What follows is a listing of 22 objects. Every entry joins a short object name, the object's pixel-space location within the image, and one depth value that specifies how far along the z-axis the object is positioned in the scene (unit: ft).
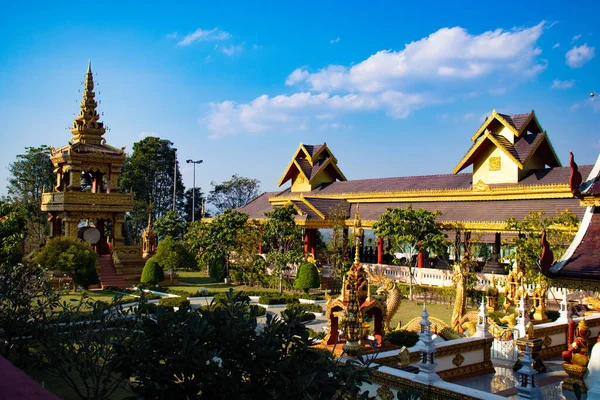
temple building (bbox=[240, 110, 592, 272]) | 82.17
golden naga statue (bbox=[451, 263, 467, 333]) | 54.65
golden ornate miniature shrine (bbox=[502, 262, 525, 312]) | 67.15
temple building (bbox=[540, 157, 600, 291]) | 24.71
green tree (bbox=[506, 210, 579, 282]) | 67.31
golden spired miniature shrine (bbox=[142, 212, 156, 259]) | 121.94
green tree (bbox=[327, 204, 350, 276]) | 96.22
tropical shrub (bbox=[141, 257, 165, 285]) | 94.86
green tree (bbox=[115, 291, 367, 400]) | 18.07
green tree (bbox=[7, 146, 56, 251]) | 162.09
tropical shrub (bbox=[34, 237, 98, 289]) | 84.17
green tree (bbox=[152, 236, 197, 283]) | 101.50
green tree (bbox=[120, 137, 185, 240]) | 188.24
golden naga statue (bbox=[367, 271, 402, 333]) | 50.85
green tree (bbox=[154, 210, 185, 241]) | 144.25
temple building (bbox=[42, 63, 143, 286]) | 103.91
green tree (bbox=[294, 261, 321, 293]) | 89.45
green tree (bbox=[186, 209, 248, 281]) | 99.66
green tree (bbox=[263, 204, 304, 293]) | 92.17
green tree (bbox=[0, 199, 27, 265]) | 78.69
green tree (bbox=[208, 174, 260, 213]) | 229.45
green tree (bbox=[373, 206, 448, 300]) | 84.23
